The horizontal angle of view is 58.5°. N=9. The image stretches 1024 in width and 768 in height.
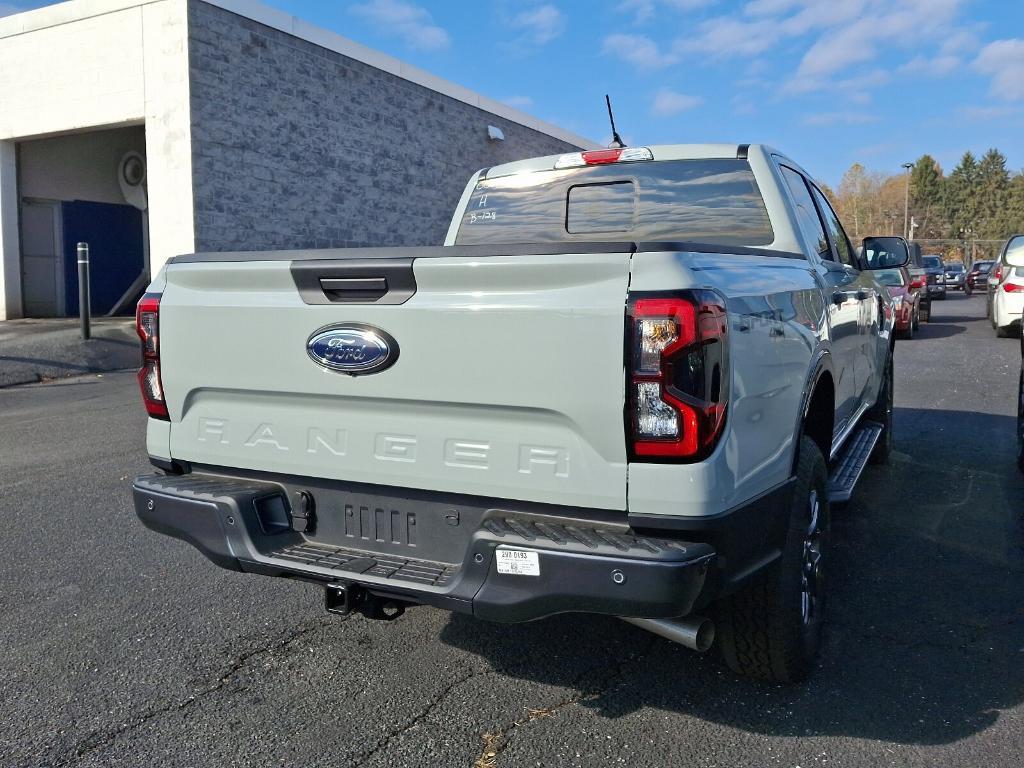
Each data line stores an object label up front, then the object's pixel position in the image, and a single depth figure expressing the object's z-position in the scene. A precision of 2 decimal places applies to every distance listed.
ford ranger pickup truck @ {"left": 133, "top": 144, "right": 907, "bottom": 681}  2.55
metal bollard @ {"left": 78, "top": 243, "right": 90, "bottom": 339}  12.37
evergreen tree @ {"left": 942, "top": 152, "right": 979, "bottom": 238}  114.81
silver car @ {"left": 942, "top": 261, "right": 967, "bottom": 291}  43.19
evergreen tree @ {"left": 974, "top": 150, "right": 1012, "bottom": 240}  107.87
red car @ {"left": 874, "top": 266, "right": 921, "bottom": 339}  15.70
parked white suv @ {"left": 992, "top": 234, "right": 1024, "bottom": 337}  16.14
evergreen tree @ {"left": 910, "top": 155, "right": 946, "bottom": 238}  110.88
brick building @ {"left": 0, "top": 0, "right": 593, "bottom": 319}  14.71
